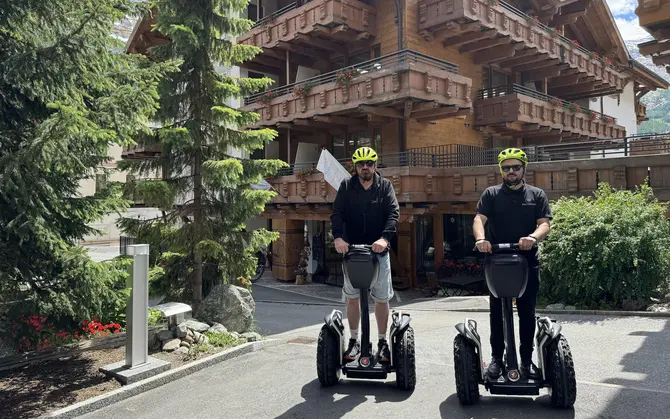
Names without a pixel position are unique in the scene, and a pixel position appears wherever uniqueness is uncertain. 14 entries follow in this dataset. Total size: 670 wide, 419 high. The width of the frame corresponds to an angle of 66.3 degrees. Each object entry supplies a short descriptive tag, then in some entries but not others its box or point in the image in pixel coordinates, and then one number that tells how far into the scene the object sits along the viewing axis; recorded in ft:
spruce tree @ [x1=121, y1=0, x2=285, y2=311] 28.99
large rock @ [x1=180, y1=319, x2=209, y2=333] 24.76
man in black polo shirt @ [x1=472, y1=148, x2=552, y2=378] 14.60
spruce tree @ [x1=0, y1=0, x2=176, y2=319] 16.42
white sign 52.11
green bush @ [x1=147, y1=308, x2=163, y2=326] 23.57
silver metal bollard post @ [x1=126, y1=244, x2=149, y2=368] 19.02
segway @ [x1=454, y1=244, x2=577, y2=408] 13.73
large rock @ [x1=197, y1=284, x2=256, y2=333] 26.81
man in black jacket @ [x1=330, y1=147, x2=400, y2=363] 16.28
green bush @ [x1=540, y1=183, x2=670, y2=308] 30.40
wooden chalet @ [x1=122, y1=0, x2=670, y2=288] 53.16
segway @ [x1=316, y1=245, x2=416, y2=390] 15.25
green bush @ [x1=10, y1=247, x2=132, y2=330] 18.06
